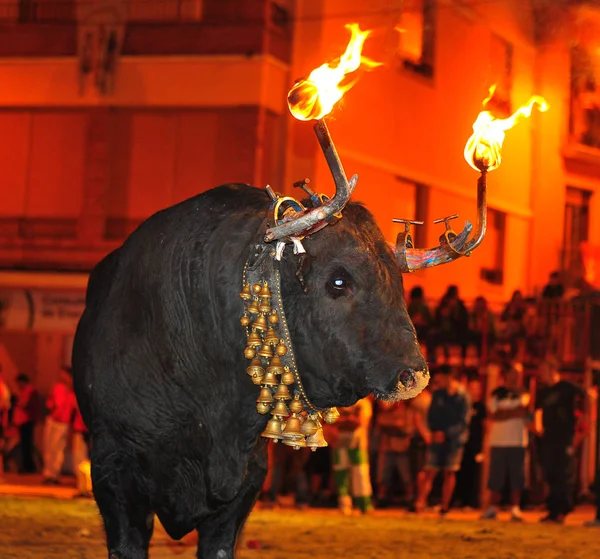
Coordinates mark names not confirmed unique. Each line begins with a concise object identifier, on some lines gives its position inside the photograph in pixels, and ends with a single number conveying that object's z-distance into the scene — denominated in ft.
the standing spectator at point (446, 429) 53.01
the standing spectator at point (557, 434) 51.98
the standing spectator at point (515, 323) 62.38
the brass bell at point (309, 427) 18.26
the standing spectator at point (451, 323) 61.21
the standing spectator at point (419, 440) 54.80
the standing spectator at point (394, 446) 55.52
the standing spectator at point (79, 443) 58.54
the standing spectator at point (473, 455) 56.13
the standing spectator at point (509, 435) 52.70
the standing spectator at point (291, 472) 53.62
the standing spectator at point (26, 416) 66.80
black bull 17.66
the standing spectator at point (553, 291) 70.54
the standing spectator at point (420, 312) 59.98
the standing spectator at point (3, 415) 61.64
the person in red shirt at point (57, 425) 61.67
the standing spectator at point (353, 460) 52.42
